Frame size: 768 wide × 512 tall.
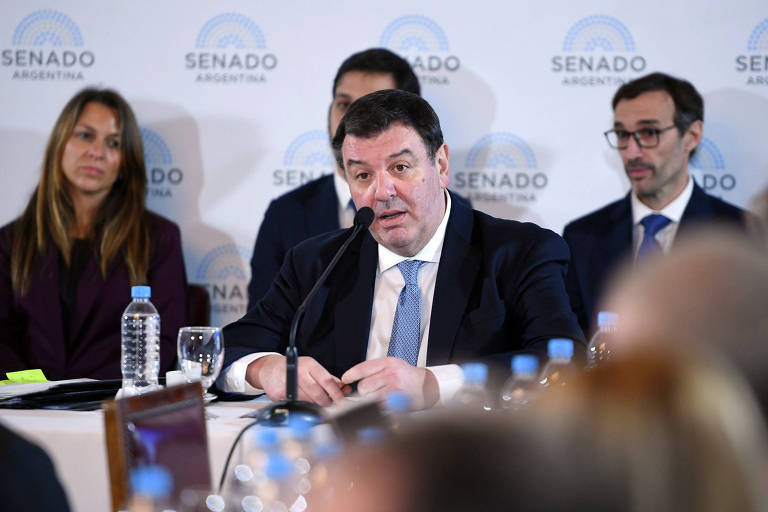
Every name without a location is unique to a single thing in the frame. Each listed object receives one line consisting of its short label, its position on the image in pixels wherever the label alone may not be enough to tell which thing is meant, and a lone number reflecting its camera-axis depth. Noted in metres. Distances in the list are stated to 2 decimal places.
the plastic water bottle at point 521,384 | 5.05
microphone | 5.56
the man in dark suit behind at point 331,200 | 7.34
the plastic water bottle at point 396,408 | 2.57
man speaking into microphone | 6.58
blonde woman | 7.28
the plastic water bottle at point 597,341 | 5.84
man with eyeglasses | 7.32
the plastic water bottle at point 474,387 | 4.35
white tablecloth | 5.98
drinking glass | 6.44
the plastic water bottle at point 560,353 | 5.07
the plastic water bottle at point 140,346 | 6.52
